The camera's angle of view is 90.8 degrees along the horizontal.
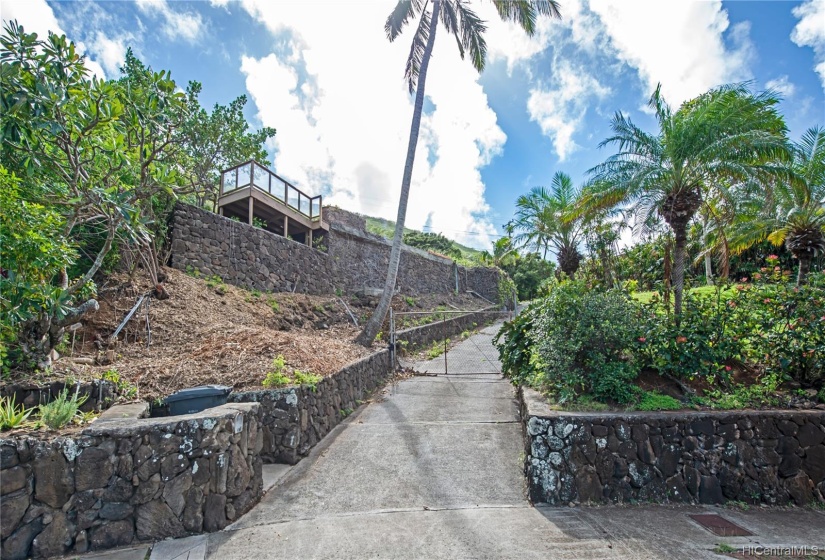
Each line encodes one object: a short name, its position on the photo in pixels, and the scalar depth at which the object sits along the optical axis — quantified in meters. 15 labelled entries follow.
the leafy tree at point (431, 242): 30.07
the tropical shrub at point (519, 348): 6.59
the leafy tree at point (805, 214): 9.78
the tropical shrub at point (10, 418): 3.37
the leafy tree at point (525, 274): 31.41
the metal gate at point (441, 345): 10.39
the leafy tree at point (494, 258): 28.61
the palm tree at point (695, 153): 6.51
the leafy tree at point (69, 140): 4.21
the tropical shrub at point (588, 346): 4.84
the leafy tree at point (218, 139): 14.50
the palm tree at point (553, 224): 14.61
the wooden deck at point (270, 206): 12.84
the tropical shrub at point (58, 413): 3.48
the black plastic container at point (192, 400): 4.37
